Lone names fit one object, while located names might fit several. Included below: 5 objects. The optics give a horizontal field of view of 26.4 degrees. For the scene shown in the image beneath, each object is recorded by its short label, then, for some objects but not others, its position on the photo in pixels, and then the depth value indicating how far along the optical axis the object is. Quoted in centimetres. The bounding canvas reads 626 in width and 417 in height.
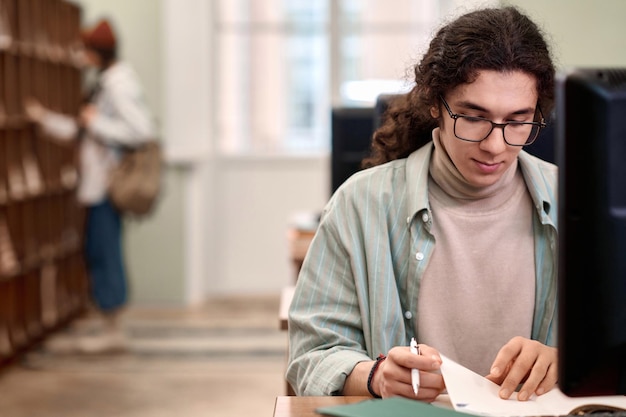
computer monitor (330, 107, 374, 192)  417
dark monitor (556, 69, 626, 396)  172
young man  265
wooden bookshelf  552
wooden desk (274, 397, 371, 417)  221
